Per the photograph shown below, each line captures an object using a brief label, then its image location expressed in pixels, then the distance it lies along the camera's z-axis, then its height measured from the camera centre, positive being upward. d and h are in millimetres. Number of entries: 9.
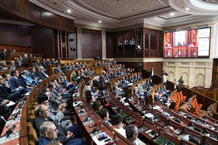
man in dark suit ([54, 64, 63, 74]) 4434 -280
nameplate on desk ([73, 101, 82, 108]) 2346 -738
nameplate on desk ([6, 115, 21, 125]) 1531 -654
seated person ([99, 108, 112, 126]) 1826 -703
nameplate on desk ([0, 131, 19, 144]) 1217 -674
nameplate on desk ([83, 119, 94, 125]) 1817 -796
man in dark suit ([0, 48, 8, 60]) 4359 +231
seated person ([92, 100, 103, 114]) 2158 -705
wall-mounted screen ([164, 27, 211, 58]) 6719 +881
